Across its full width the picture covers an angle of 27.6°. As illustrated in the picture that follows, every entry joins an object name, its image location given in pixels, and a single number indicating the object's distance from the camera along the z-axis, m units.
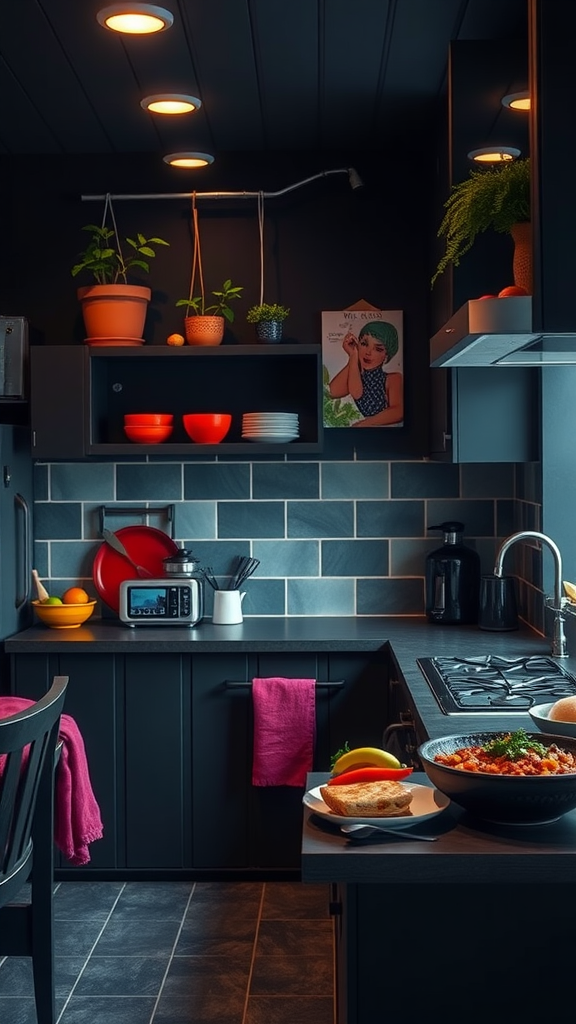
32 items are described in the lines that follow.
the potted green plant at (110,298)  4.17
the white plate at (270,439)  4.10
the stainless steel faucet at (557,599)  3.27
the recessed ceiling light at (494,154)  3.22
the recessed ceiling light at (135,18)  2.88
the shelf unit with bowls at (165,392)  4.11
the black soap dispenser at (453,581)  4.10
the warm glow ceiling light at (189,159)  4.16
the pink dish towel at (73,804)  3.17
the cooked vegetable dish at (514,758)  1.81
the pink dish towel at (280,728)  3.82
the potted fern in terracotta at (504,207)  2.57
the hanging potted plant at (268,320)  4.16
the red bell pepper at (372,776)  1.94
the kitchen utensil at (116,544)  4.32
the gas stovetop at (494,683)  2.72
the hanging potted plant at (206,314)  4.18
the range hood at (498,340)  2.26
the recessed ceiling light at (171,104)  3.59
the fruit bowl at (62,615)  4.11
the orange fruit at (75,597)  4.14
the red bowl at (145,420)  4.16
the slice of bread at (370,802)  1.80
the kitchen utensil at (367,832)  1.75
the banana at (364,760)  2.03
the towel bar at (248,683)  3.84
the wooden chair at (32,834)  2.25
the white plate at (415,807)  1.78
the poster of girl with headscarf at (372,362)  4.32
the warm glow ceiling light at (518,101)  3.22
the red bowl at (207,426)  4.14
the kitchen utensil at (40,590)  4.17
